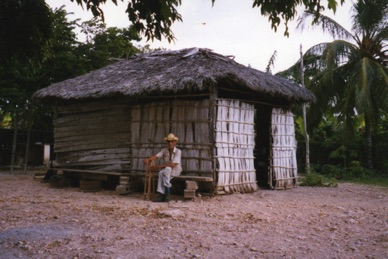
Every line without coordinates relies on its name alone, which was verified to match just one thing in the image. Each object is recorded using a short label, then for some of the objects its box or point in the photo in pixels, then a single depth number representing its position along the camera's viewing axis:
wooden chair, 7.83
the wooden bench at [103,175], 8.66
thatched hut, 8.14
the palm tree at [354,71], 13.25
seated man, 7.55
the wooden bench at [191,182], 7.58
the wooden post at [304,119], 13.05
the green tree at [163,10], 3.83
